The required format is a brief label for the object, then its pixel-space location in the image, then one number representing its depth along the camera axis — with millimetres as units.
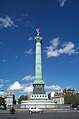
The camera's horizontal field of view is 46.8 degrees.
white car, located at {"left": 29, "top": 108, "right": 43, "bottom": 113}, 17556
